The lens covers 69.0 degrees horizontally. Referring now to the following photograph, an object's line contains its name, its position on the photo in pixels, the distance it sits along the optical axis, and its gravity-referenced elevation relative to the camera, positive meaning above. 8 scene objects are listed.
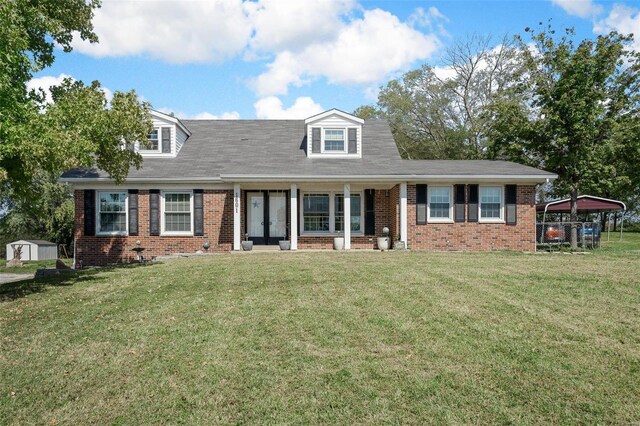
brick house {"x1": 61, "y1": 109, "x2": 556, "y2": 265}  16.64 +0.30
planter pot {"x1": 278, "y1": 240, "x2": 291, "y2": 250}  16.72 -1.10
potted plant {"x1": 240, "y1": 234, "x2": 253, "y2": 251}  16.50 -1.12
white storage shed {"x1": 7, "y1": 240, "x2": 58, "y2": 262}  26.39 -1.99
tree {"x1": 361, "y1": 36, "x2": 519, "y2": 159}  34.88 +8.49
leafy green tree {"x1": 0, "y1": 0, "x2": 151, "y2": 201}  8.34 +2.16
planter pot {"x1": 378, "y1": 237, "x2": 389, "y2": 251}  16.78 -1.08
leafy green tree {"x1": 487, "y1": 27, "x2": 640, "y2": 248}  18.86 +3.94
